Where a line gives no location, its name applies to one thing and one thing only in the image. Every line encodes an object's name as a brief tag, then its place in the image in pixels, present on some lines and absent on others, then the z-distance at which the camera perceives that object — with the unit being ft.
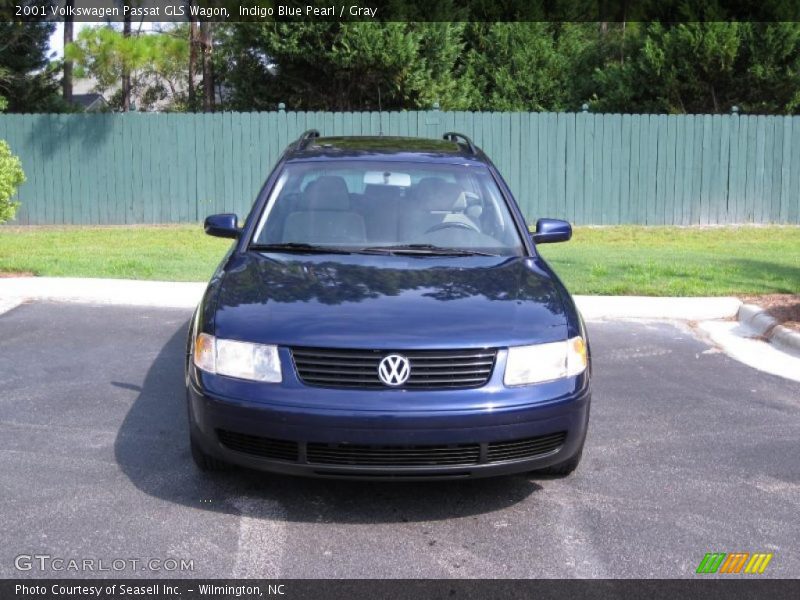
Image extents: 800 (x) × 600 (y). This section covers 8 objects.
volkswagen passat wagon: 13.71
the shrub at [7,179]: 40.34
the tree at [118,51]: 65.31
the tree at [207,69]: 86.22
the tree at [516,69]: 83.15
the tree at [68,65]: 84.47
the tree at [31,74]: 79.46
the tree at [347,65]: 71.20
